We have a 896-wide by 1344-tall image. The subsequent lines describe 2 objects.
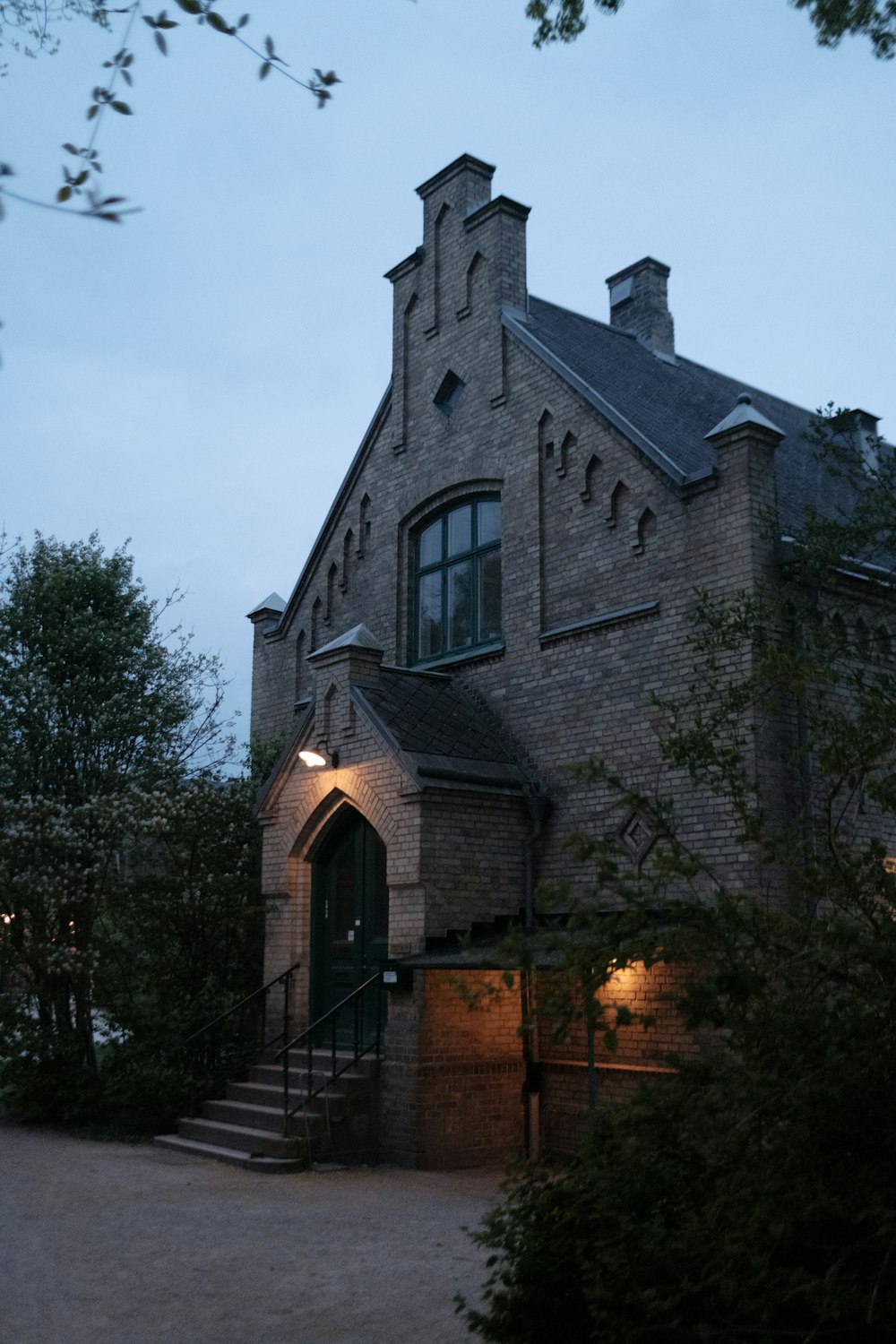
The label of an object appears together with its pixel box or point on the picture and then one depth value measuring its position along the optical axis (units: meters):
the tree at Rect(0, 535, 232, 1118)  14.80
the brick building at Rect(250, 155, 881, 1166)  12.24
